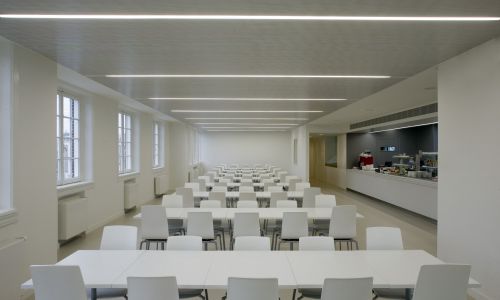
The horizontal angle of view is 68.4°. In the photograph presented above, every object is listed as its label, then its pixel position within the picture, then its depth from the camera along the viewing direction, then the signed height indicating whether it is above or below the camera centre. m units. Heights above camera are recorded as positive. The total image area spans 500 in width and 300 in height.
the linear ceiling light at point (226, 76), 5.01 +1.01
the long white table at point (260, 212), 5.20 -0.94
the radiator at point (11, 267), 3.52 -1.16
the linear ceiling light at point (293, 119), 12.00 +1.00
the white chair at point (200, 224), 4.84 -0.98
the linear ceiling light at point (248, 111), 9.52 +1.00
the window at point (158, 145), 13.90 +0.18
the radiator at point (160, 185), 12.64 -1.23
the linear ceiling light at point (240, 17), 2.84 +1.03
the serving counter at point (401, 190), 8.35 -1.14
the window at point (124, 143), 10.32 +0.20
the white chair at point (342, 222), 4.99 -0.99
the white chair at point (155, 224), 4.93 -1.00
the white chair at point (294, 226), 4.86 -1.01
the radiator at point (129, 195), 9.63 -1.20
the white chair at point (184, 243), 3.59 -0.92
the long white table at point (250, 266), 2.68 -0.95
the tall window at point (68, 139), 6.83 +0.20
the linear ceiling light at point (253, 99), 7.24 +1.00
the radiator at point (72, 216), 6.22 -1.17
